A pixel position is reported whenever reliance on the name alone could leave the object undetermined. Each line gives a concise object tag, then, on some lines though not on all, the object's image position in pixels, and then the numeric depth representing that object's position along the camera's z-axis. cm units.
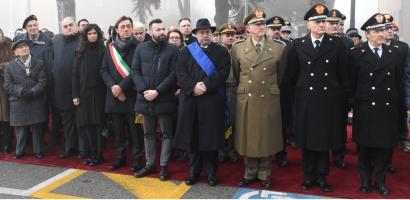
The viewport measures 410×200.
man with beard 493
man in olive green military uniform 456
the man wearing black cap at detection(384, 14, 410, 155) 437
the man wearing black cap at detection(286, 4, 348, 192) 435
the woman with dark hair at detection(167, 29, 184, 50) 558
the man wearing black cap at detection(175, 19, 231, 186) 464
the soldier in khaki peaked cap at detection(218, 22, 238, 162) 539
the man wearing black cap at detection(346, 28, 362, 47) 737
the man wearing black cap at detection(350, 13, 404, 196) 425
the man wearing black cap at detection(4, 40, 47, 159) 594
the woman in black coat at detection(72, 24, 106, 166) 551
